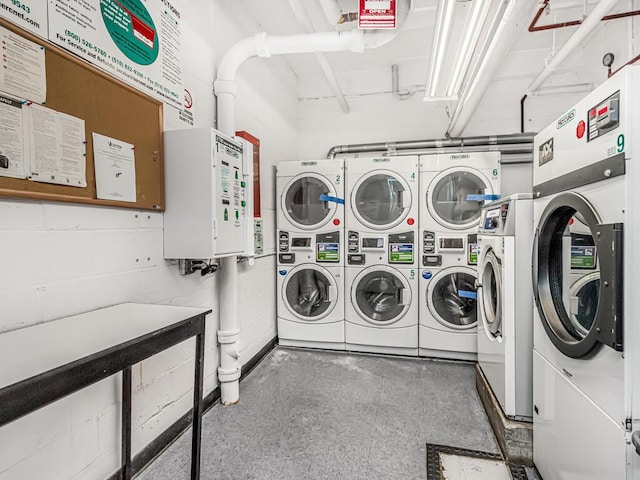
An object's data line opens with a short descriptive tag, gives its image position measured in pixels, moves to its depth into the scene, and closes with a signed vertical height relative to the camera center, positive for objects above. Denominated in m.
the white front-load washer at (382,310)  3.10 -0.74
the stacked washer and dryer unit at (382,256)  3.07 -0.21
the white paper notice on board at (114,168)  1.38 +0.31
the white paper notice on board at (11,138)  1.04 +0.32
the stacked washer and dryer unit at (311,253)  3.20 -0.18
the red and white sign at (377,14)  1.87 +1.27
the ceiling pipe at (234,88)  2.16 +1.01
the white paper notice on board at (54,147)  1.12 +0.33
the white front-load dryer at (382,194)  3.04 +0.38
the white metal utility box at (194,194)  1.73 +0.23
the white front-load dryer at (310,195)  3.18 +0.39
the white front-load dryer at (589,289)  0.95 -0.21
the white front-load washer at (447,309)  2.98 -0.71
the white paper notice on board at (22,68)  1.05 +0.57
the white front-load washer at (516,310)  1.75 -0.42
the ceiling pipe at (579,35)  1.89 +1.30
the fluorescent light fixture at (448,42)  1.59 +1.10
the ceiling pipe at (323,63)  2.33 +1.58
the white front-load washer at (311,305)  3.24 -0.72
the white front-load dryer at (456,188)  2.91 +0.41
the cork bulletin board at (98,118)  1.18 +0.52
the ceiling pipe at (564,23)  2.32 +1.63
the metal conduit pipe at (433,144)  3.47 +1.00
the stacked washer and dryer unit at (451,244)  2.94 -0.10
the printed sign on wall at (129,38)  1.28 +0.90
